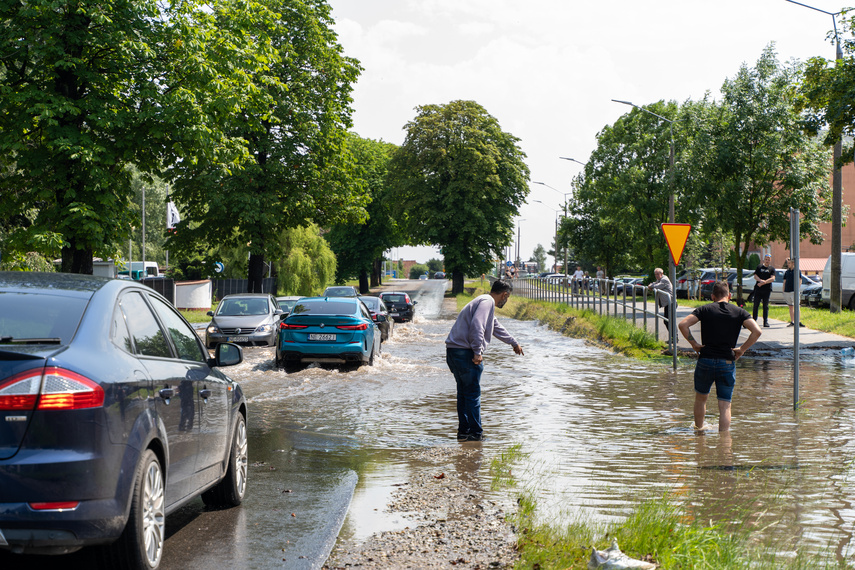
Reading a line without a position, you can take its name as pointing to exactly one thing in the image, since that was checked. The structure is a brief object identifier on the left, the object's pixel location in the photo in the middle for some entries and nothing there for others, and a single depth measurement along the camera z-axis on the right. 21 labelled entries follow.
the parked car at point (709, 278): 45.37
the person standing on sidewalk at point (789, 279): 24.89
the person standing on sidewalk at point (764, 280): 24.28
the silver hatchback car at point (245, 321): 22.42
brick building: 88.61
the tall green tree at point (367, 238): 73.12
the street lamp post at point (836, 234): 28.02
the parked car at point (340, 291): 38.16
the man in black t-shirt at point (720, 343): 10.16
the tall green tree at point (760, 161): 30.58
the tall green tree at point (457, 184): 62.28
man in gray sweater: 9.80
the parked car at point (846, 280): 33.09
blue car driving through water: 17.50
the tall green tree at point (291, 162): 33.38
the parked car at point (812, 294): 39.97
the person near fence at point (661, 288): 23.69
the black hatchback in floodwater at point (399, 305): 39.00
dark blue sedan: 4.18
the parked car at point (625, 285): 27.56
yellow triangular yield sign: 17.41
